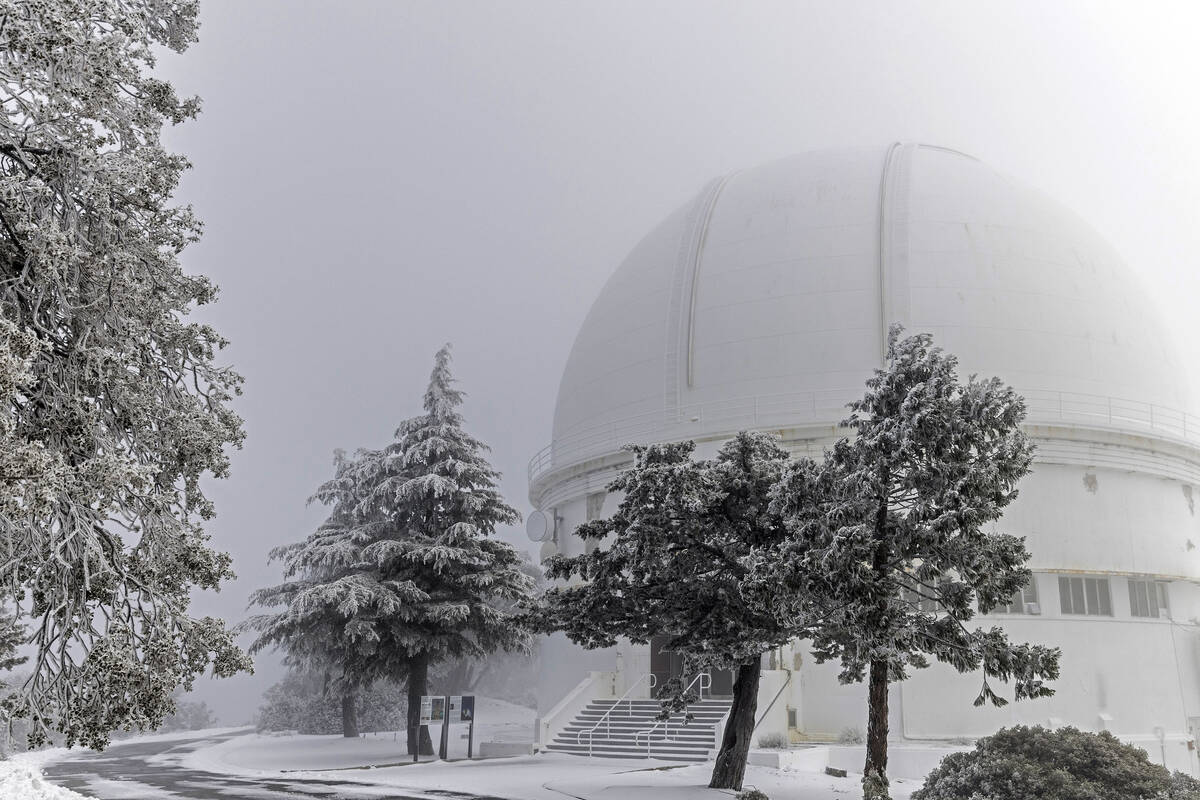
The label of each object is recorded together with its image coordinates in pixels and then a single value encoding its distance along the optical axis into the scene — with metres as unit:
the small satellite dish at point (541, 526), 34.62
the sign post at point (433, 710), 23.83
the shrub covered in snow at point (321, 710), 41.34
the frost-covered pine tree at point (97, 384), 8.20
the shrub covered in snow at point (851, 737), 24.23
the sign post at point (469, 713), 24.69
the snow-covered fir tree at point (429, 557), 25.47
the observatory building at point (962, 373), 26.34
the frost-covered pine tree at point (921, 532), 13.27
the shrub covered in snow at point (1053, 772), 13.20
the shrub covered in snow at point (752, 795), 14.93
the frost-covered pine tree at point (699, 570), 15.68
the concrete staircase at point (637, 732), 24.20
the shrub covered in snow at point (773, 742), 22.97
